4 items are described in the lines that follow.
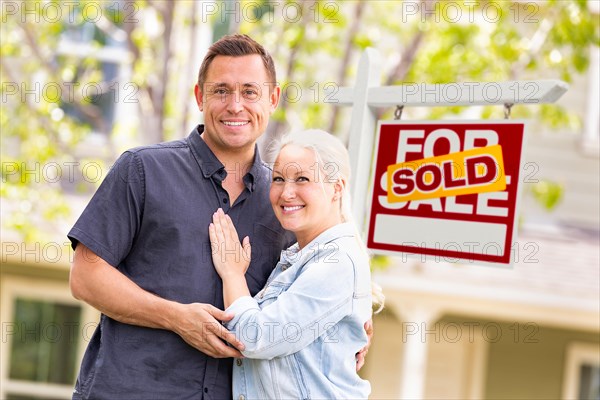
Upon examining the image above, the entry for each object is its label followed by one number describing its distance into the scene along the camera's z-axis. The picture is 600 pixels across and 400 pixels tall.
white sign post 6.54
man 5.91
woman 5.63
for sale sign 6.60
